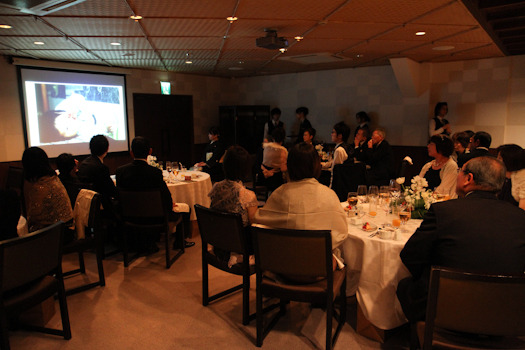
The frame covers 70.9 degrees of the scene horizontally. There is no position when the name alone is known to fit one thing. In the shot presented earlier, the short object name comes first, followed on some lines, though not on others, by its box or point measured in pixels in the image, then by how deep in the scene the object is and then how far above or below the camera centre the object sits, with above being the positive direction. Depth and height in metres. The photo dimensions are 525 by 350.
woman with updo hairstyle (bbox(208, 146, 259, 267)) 2.79 -0.56
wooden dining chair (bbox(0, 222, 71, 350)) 2.14 -0.94
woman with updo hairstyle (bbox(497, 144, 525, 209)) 3.27 -0.46
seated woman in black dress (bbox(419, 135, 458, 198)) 3.46 -0.45
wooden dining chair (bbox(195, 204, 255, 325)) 2.61 -0.86
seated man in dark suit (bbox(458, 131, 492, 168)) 4.03 -0.29
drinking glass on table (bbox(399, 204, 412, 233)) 2.58 -0.66
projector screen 6.63 +0.21
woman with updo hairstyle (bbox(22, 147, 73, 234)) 3.06 -0.62
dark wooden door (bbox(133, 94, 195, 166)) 8.70 -0.09
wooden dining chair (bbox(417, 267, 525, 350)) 1.63 -0.85
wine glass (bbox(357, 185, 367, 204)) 3.24 -0.61
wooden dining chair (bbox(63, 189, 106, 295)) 3.26 -1.09
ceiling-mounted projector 4.64 +1.01
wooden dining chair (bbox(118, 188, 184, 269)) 3.73 -0.97
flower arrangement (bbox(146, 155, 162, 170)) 5.02 -0.56
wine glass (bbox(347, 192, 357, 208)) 2.98 -0.64
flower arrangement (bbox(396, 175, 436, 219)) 2.83 -0.58
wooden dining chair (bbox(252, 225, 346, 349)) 2.18 -0.90
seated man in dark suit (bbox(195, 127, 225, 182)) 6.75 -0.63
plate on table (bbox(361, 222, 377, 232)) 2.63 -0.76
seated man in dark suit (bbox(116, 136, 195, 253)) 3.82 -0.57
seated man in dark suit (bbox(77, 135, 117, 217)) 4.01 -0.58
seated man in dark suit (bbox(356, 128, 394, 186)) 5.38 -0.57
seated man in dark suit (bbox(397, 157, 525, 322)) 1.77 -0.53
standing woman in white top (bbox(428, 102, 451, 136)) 7.59 -0.01
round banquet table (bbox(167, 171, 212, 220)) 4.65 -0.90
